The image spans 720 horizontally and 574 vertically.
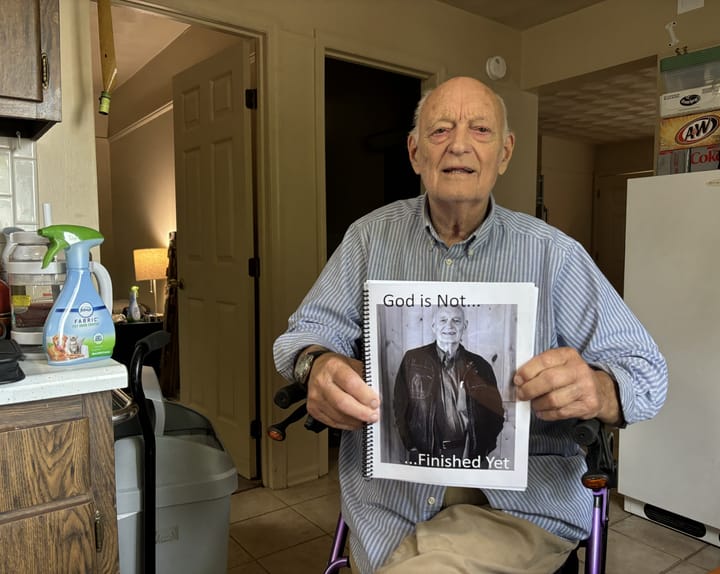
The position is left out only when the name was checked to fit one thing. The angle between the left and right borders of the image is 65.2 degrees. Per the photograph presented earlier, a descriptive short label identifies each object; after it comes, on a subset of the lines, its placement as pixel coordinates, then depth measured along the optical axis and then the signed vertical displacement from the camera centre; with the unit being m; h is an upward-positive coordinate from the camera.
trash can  1.27 -0.61
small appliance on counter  1.30 -0.08
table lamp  4.57 -0.14
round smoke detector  3.26 +1.04
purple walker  0.84 -0.34
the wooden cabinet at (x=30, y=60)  1.30 +0.44
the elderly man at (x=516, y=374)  0.88 -0.18
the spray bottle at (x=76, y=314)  1.12 -0.14
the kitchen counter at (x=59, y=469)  1.01 -0.42
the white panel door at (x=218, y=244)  2.61 +0.02
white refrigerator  2.02 -0.32
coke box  2.13 +0.34
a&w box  2.15 +0.41
